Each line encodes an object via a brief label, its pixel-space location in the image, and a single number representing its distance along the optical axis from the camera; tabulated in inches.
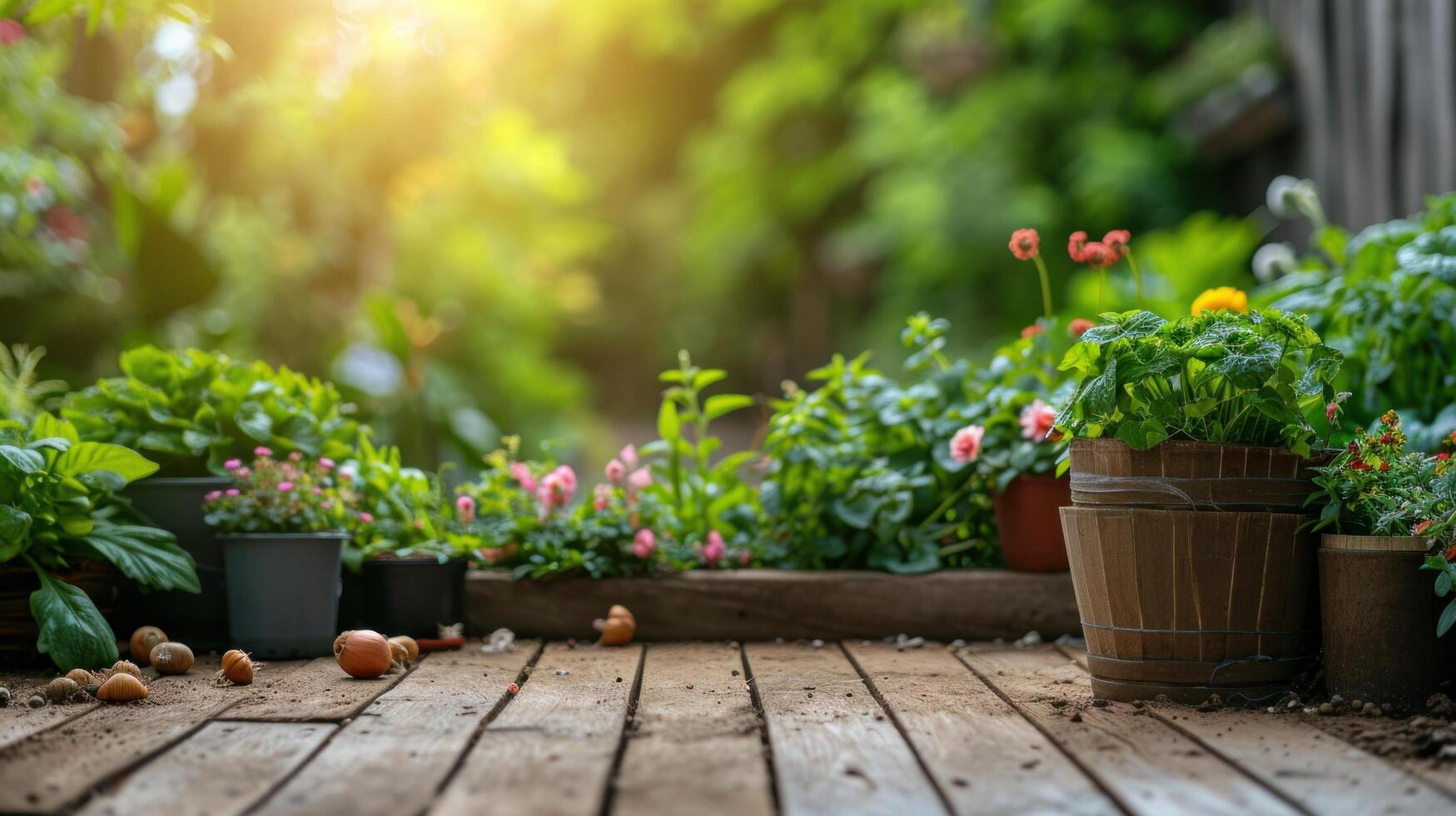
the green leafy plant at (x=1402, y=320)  92.3
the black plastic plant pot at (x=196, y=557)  93.5
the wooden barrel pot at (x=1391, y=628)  68.7
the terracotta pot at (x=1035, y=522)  101.3
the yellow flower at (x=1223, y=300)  98.8
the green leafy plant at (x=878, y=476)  105.0
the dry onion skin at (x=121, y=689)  71.9
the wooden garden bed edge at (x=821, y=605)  102.5
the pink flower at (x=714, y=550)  106.2
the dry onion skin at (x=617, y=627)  98.9
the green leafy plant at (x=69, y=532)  78.8
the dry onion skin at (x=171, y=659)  82.9
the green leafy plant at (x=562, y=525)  103.1
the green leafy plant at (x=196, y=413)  94.8
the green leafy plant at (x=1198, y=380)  69.9
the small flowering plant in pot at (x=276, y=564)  89.4
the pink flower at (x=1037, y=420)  98.1
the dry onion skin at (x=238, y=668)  78.1
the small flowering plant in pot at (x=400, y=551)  97.0
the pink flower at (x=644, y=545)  102.3
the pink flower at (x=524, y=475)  106.7
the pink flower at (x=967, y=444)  100.7
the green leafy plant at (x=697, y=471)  112.7
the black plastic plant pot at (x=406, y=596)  96.8
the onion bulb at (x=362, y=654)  79.9
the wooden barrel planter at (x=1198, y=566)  70.6
